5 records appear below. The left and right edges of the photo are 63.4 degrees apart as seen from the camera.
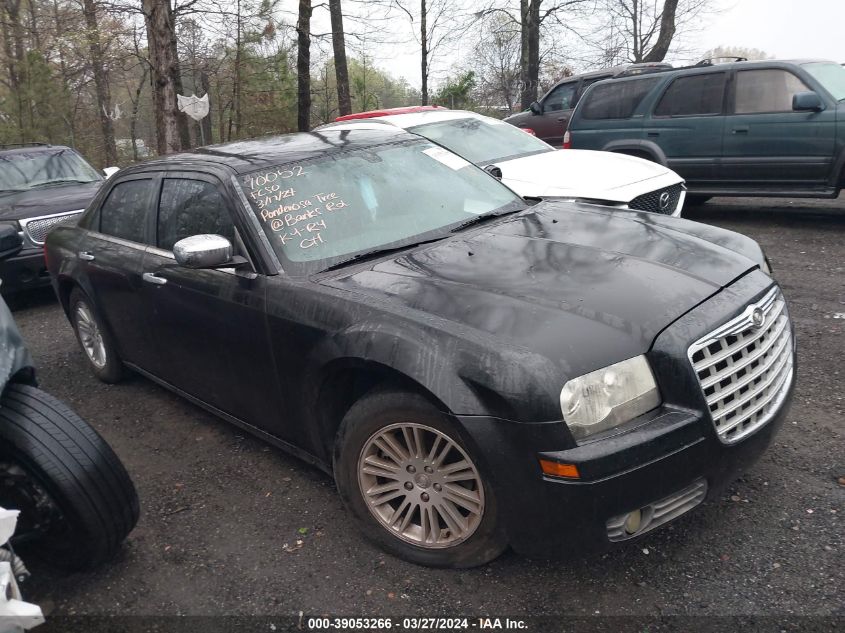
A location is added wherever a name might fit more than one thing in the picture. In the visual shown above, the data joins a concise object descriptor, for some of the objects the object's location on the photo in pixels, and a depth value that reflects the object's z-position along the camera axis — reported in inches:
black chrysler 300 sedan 91.2
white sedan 239.6
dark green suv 294.4
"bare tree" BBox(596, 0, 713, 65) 977.5
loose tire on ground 100.7
